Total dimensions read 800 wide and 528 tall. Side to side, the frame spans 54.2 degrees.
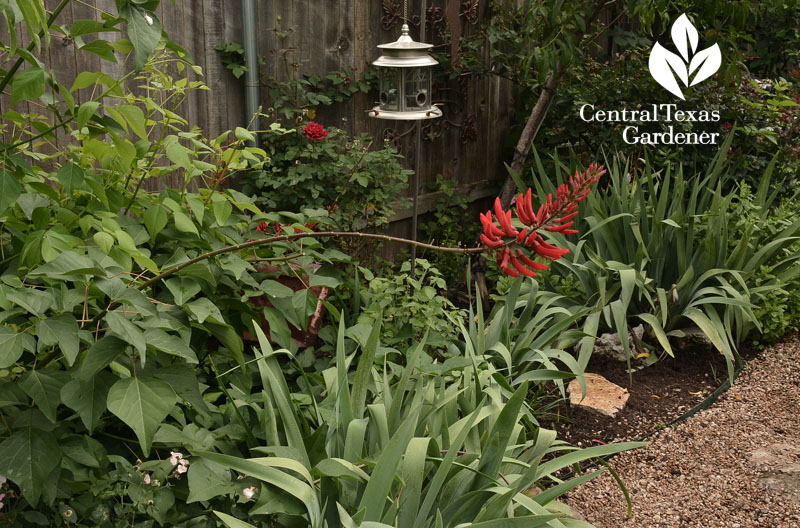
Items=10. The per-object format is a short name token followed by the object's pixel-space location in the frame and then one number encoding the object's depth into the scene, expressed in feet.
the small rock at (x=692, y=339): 12.41
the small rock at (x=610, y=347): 12.10
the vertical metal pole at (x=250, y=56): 11.73
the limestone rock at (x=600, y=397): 10.73
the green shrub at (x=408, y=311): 9.42
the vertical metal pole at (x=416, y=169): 11.57
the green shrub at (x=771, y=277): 12.76
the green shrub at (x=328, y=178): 11.92
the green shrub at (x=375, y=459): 5.89
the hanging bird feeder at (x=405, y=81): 10.79
